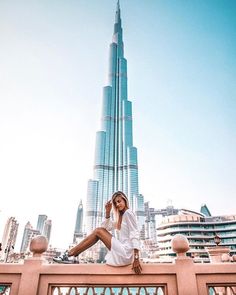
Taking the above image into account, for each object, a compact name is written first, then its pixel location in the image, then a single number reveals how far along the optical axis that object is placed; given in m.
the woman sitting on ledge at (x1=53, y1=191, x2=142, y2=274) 2.70
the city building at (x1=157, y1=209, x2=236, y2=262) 53.81
